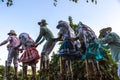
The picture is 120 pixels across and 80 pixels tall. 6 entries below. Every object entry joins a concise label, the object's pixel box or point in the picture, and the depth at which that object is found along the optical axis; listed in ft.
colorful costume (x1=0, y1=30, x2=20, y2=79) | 21.71
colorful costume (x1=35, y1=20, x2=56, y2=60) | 19.97
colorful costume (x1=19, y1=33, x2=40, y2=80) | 20.57
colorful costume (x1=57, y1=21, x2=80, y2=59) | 18.77
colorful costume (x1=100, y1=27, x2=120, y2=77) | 16.92
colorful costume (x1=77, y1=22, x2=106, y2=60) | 17.86
